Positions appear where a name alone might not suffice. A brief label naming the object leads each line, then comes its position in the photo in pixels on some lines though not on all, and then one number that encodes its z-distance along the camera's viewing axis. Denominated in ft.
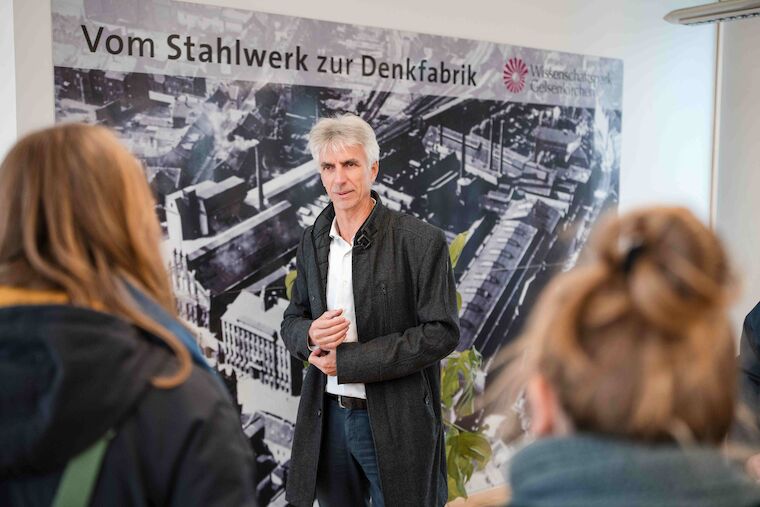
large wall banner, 10.08
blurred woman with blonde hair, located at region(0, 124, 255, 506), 3.67
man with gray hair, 8.73
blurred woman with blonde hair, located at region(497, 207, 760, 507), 2.75
